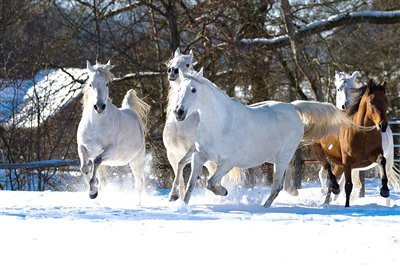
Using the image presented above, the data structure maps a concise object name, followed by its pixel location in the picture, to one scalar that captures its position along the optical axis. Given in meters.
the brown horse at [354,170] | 21.67
